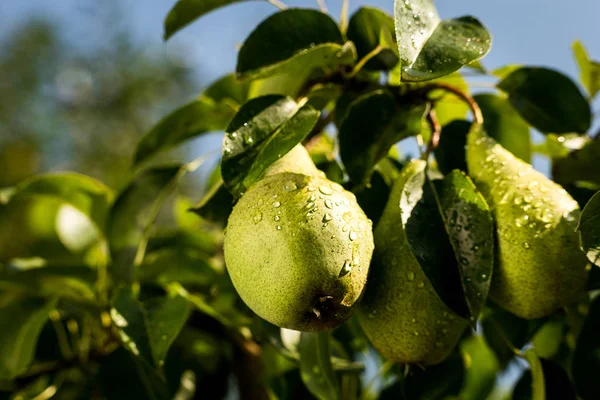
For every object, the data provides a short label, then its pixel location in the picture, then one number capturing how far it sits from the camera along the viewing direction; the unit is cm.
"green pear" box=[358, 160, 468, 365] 71
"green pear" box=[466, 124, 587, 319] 71
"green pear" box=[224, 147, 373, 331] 67
